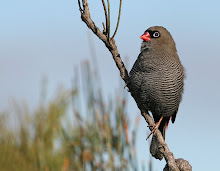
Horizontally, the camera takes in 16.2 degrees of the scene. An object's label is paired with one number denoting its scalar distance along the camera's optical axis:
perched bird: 7.85
